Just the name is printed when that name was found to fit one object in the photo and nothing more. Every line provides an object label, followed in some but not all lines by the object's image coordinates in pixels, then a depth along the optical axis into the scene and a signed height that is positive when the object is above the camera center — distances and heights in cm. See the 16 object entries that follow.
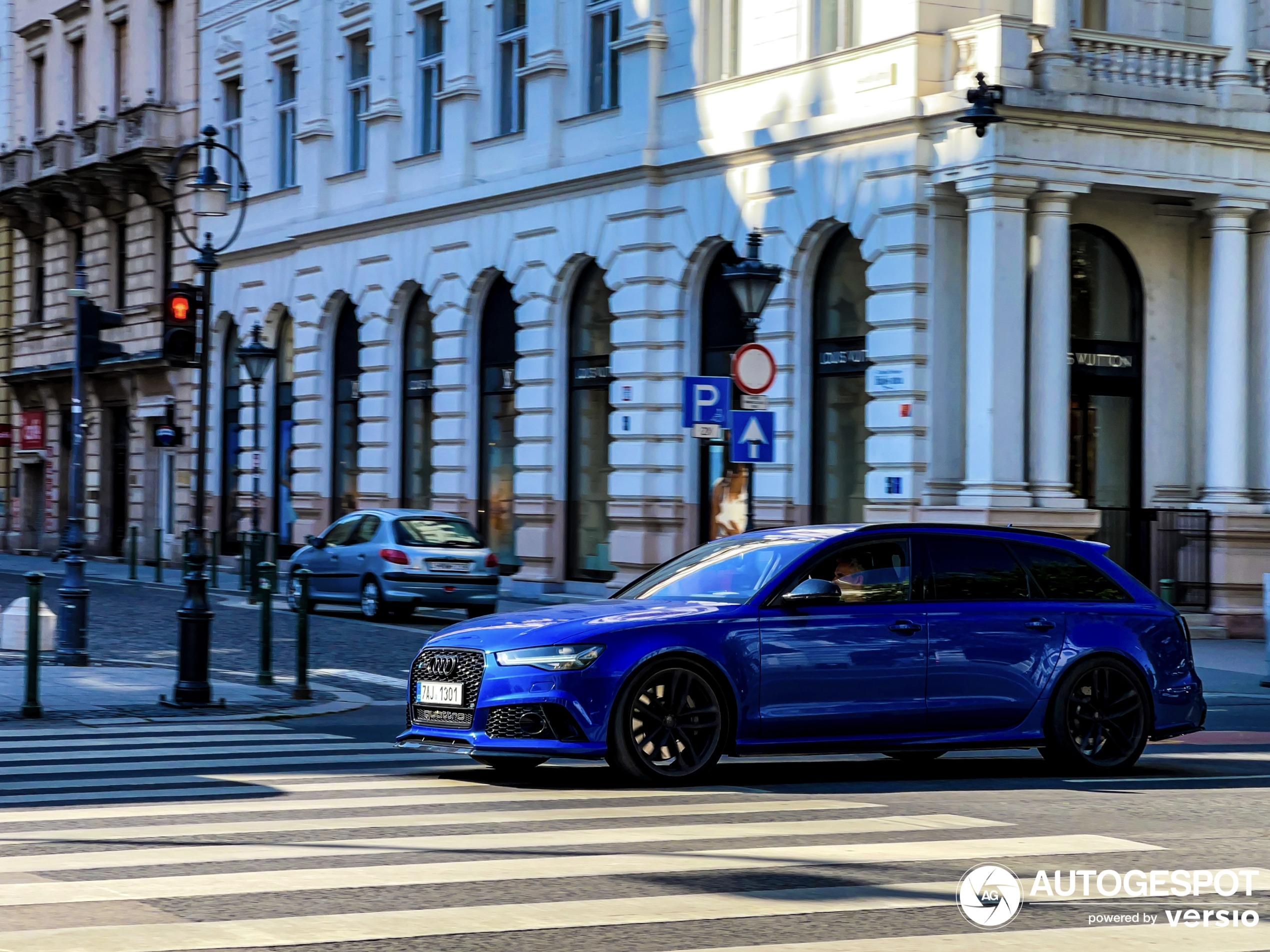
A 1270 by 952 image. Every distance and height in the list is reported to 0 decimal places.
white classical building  2489 +344
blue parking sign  1888 +107
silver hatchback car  2647 -69
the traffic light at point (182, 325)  1706 +157
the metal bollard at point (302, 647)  1653 -111
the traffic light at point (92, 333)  1903 +165
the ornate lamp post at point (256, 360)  3444 +255
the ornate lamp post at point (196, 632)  1538 -91
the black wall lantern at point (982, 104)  2359 +478
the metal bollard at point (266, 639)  1736 -110
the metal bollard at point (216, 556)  3638 -87
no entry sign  1847 +134
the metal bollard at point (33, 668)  1473 -114
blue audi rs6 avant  1074 -80
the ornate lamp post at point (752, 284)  1941 +220
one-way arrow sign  1859 +73
